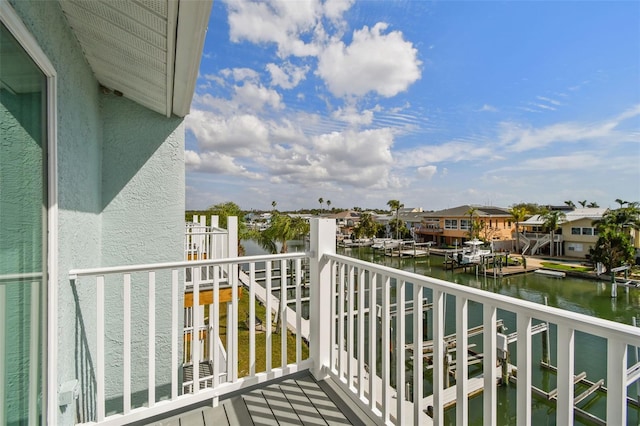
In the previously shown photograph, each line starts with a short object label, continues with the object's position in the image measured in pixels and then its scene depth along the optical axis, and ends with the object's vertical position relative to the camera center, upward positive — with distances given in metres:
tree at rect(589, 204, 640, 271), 18.92 -1.73
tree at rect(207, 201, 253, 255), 18.16 +0.01
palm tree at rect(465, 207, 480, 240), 29.48 -1.07
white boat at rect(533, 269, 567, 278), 19.41 -4.26
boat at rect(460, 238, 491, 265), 23.00 -3.50
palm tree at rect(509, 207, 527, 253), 29.75 -0.43
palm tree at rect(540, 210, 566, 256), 24.97 -0.70
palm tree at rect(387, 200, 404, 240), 40.19 +1.06
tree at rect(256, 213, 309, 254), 16.78 -1.21
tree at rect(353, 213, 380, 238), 38.31 -2.21
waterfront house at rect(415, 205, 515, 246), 30.75 -1.43
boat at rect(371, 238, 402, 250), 31.21 -3.72
